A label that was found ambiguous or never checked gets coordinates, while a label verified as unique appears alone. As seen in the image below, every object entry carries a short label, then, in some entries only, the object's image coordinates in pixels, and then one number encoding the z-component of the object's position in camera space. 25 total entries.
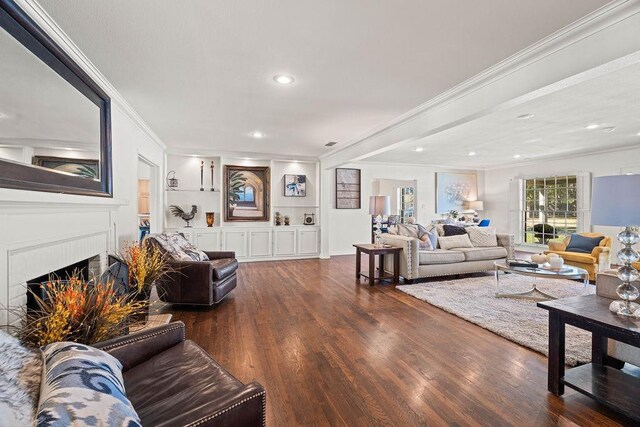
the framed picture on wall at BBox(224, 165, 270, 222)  6.61
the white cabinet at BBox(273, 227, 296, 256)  6.86
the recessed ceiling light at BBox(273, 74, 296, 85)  2.84
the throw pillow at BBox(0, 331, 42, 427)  0.74
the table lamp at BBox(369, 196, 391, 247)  5.37
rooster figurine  6.21
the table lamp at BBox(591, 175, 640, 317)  1.76
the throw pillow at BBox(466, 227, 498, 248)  5.55
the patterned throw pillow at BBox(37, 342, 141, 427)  0.74
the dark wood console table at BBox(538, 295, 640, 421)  1.68
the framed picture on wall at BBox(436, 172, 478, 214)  8.93
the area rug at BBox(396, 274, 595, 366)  2.68
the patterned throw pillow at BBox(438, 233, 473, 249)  5.36
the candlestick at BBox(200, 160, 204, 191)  6.57
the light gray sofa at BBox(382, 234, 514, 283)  4.79
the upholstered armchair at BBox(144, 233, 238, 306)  3.54
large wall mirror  1.65
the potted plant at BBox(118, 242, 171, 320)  2.86
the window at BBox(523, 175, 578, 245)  7.33
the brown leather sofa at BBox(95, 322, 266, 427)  1.10
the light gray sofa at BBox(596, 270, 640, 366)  1.96
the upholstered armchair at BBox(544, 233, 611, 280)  4.85
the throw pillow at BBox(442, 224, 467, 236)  5.67
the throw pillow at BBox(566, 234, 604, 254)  5.16
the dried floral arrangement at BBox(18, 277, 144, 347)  1.58
